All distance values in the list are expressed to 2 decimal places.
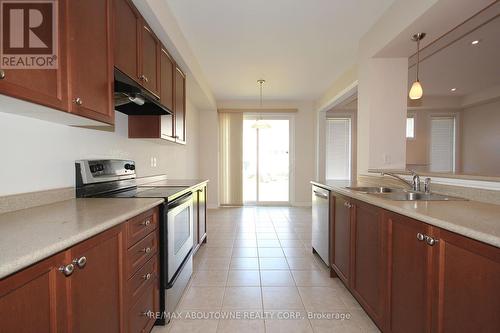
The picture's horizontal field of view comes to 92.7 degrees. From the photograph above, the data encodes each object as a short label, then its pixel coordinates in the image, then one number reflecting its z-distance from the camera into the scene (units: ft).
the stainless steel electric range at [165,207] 5.39
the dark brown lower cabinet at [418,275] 2.78
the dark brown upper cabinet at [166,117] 7.87
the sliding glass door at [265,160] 19.99
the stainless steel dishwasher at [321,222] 7.95
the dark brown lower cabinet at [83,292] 2.13
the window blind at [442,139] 20.20
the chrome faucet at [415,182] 6.23
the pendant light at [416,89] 7.48
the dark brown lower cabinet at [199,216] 8.80
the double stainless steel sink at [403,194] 5.34
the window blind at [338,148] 20.63
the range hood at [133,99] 5.13
